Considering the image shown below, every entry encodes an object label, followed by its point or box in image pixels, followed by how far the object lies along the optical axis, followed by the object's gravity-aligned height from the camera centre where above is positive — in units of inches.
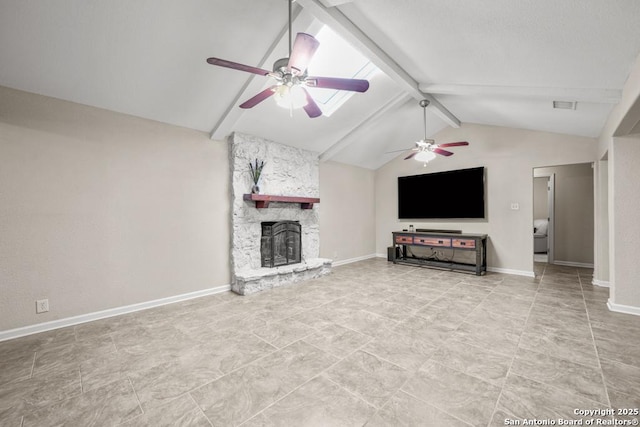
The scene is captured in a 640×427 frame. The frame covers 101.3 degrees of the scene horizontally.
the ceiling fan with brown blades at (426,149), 172.7 +40.4
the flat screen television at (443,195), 218.5 +12.3
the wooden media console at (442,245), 202.1 -30.5
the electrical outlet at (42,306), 109.2 -37.7
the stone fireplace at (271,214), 167.9 -1.8
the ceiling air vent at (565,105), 130.5 +51.7
